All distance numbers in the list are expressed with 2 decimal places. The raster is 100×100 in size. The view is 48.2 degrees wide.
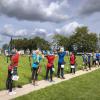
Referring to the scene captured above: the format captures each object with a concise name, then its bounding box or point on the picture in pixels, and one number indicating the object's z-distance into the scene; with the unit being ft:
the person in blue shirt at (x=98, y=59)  41.24
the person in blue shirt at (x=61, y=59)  24.26
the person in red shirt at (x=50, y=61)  22.36
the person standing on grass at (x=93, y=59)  42.09
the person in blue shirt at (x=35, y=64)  19.91
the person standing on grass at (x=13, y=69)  16.99
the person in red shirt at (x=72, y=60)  28.61
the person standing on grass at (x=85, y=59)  35.10
